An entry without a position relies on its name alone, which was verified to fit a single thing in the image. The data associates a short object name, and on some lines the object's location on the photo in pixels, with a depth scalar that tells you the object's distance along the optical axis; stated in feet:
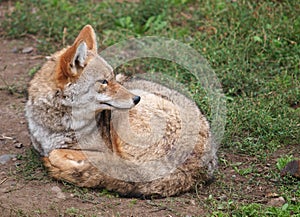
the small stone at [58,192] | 37.63
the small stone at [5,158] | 42.96
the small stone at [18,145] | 45.24
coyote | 37.86
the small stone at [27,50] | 62.18
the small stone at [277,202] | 38.70
